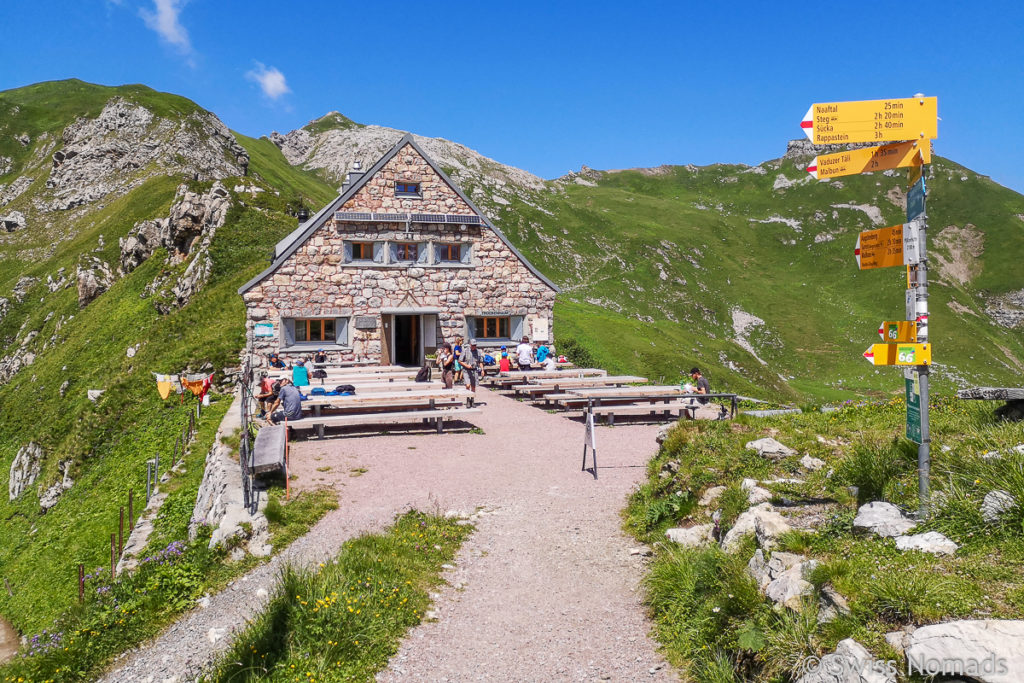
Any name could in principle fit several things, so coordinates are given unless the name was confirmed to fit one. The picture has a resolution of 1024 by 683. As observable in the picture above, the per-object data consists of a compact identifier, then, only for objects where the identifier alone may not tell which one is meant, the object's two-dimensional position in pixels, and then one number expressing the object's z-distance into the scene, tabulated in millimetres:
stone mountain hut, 26719
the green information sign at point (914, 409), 6590
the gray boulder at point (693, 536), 8523
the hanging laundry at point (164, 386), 20384
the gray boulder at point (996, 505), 5867
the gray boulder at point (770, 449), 10030
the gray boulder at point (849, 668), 4461
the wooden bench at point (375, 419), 16156
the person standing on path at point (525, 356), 28422
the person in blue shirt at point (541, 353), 28969
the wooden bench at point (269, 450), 11062
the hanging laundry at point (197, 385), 22809
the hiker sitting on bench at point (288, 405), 16094
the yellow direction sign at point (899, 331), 6461
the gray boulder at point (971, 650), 4117
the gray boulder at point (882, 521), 6332
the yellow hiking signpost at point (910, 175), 6395
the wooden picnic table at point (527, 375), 25234
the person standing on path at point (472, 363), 23875
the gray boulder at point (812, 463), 9312
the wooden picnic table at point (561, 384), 23281
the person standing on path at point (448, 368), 23297
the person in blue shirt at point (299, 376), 19797
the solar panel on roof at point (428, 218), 28391
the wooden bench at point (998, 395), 7363
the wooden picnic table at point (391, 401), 17297
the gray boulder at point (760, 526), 7007
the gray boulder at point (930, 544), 5742
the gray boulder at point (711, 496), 9274
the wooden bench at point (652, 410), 19828
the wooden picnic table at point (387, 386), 19930
